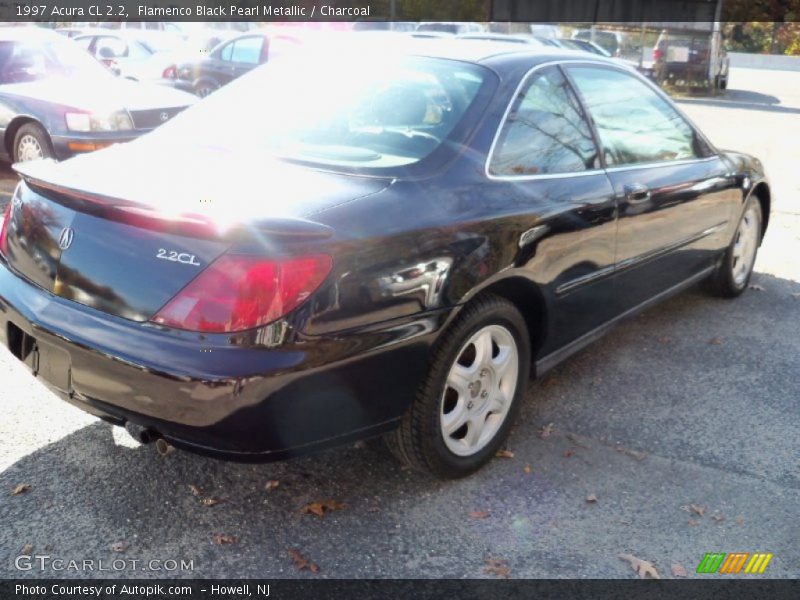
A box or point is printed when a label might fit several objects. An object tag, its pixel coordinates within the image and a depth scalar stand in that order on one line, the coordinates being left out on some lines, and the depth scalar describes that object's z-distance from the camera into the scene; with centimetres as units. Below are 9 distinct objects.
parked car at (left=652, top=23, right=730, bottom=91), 2464
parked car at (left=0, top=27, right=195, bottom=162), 769
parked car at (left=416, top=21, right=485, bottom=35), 2236
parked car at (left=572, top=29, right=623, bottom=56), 2714
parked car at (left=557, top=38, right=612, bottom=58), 2003
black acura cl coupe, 248
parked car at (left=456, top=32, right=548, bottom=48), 1553
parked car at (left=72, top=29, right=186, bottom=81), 1491
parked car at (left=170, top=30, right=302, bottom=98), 1387
